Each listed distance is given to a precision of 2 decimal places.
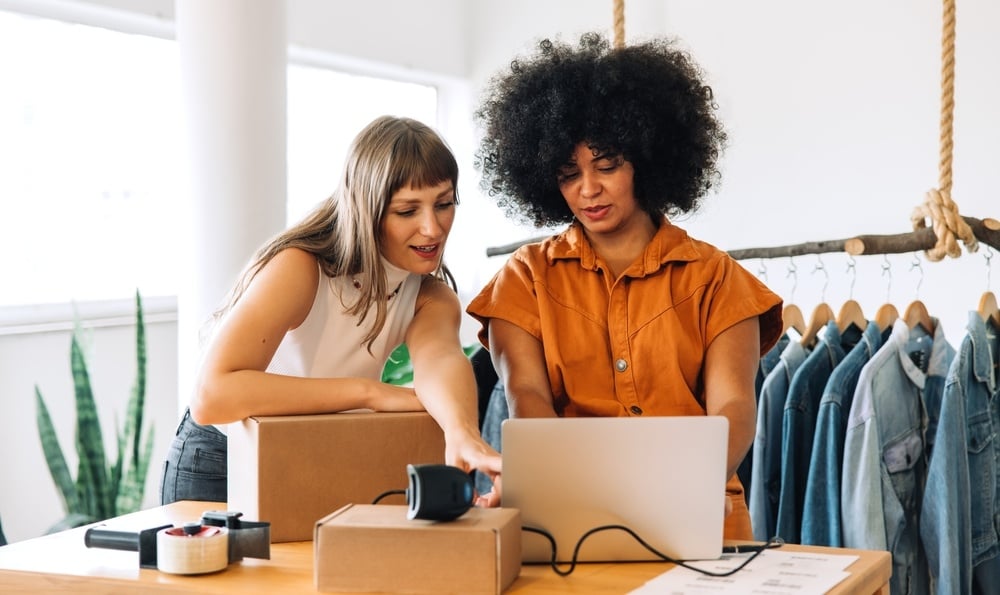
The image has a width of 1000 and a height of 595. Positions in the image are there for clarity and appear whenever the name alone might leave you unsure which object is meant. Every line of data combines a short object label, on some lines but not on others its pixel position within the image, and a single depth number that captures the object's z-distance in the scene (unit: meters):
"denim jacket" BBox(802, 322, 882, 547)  2.70
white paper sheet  1.45
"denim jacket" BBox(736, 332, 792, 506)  2.94
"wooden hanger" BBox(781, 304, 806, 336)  3.09
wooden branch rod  2.75
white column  3.23
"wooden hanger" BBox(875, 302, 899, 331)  2.94
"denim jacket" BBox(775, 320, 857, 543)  2.77
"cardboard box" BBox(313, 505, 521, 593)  1.43
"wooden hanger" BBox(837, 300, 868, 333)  2.96
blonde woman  1.83
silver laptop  1.53
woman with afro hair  2.04
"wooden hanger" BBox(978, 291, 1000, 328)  2.84
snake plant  3.40
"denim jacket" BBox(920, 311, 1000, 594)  2.63
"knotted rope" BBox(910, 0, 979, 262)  2.69
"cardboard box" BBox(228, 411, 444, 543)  1.72
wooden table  1.50
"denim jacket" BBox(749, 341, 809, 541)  2.81
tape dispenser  1.54
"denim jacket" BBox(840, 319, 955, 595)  2.65
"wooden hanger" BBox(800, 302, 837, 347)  3.00
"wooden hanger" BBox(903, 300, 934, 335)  2.88
